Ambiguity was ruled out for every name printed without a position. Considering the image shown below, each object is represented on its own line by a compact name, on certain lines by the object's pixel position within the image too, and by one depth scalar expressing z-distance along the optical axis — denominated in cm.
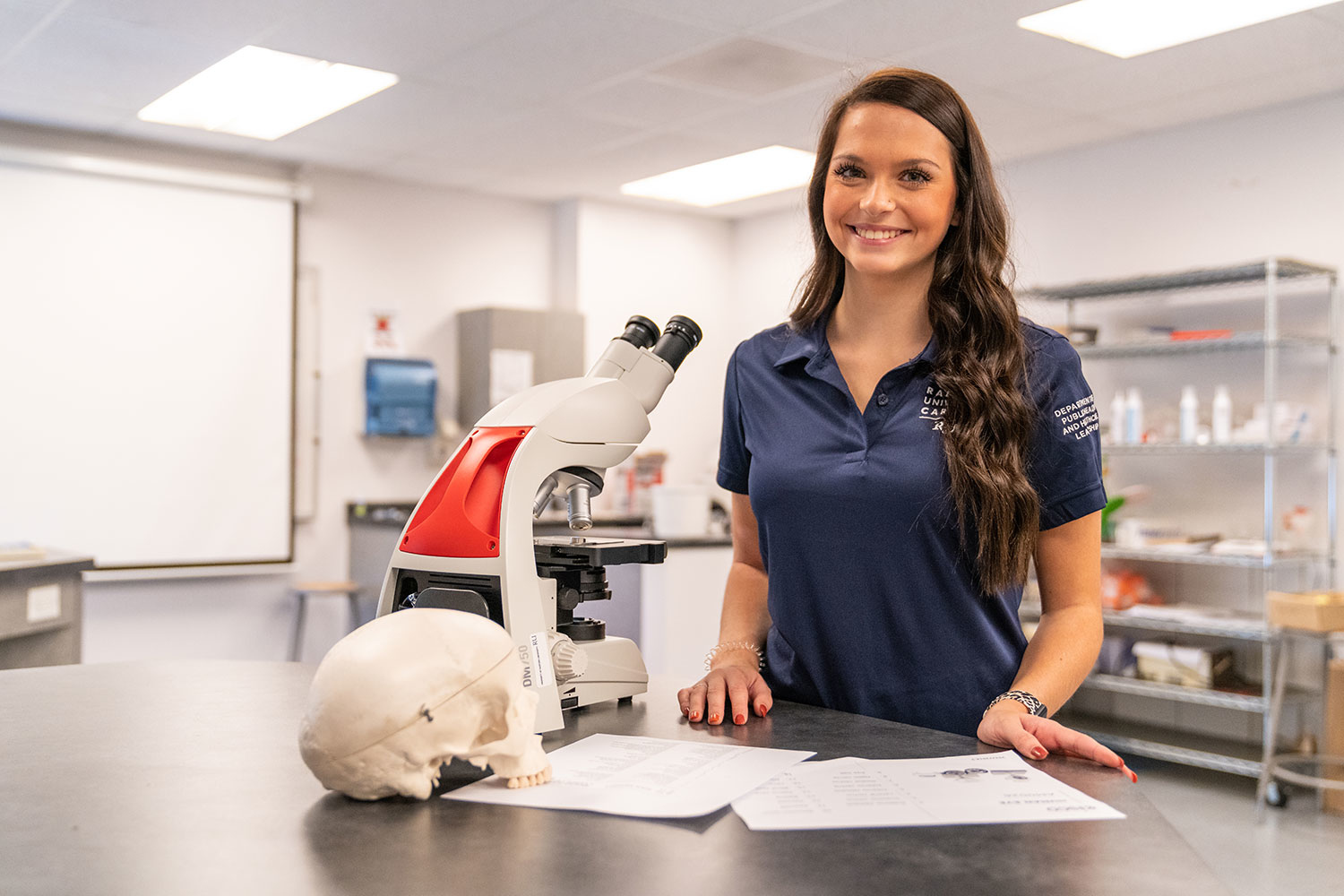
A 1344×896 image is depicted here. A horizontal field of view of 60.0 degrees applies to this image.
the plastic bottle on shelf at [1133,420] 445
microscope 121
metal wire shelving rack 401
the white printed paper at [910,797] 89
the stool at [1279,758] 382
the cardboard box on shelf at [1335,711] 399
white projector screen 458
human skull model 91
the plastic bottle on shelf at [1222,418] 426
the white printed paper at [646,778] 92
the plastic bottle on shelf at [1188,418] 432
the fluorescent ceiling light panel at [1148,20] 334
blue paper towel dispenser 538
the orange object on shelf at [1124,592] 455
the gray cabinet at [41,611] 343
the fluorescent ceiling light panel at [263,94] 402
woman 133
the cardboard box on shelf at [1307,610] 378
